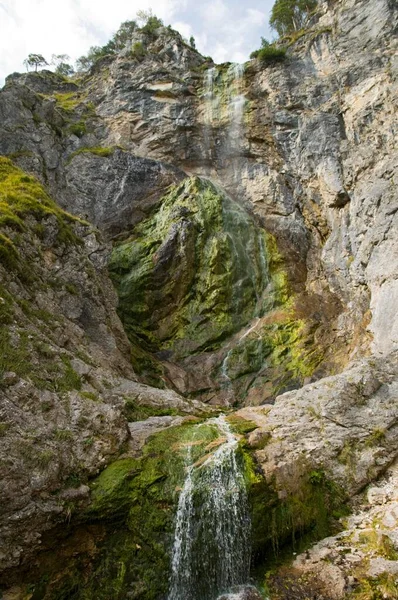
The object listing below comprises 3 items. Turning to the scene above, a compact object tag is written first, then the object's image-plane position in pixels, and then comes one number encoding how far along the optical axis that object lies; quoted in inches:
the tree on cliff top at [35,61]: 2376.7
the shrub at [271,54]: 1210.6
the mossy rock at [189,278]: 951.0
